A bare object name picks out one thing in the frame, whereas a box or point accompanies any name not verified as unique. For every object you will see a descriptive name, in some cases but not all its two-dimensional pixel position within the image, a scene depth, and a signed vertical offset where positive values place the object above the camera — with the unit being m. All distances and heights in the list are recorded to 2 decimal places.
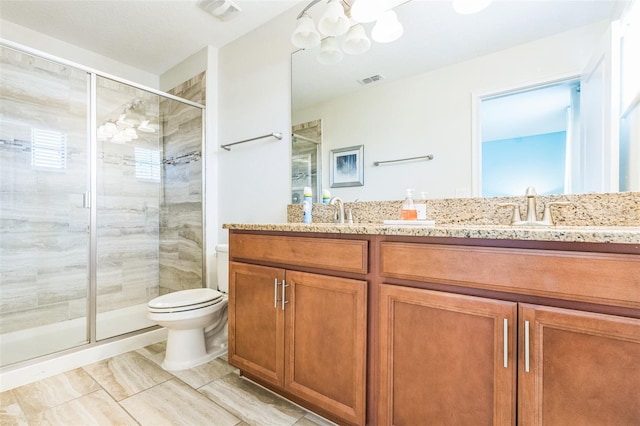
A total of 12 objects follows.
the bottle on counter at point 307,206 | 1.84 +0.04
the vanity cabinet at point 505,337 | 0.72 -0.35
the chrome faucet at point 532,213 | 1.19 +0.00
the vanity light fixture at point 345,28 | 1.58 +1.05
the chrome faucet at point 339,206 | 1.78 +0.04
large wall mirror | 1.16 +0.59
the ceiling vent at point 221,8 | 2.01 +1.41
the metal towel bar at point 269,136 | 2.09 +0.54
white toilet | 1.70 -0.68
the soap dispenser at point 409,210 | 1.47 +0.01
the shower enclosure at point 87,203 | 2.09 +0.08
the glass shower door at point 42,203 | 2.11 +0.08
